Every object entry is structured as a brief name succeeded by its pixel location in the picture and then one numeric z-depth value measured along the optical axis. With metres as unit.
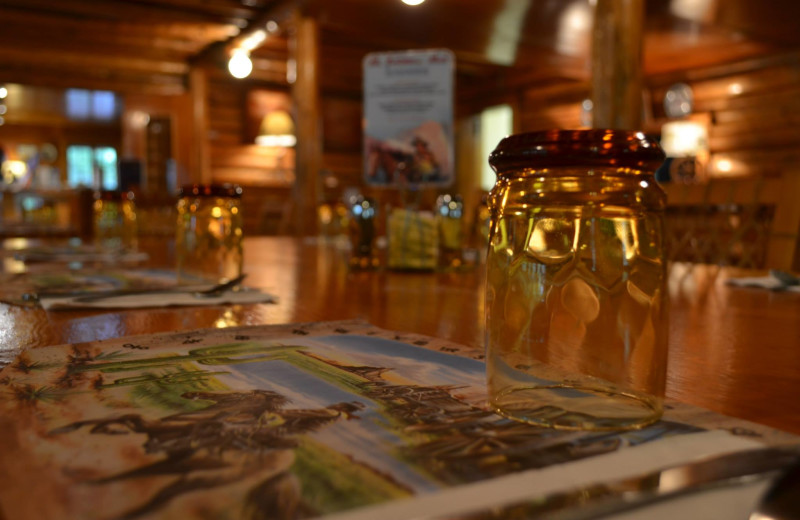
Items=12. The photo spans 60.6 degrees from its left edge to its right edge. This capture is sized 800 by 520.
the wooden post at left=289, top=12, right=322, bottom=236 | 6.08
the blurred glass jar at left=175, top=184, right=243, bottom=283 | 1.07
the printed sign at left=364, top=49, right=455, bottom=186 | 1.49
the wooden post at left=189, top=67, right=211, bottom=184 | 9.19
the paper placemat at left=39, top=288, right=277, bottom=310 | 0.81
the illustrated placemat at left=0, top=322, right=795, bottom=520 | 0.25
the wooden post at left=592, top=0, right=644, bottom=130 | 3.62
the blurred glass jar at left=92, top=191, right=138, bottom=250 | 2.07
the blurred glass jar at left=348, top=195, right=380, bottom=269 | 1.44
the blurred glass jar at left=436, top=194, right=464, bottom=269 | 1.43
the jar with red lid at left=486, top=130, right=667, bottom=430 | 0.37
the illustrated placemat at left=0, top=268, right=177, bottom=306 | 0.94
